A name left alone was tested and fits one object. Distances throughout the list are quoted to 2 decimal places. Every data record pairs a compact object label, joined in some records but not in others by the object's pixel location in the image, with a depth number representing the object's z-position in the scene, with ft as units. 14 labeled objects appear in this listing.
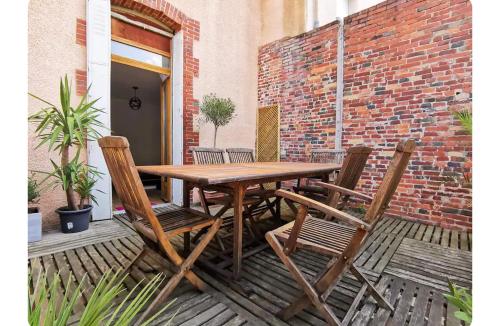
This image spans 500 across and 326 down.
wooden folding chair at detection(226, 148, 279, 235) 8.75
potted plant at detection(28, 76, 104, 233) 8.36
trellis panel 17.80
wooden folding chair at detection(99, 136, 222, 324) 4.53
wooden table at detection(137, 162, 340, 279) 4.93
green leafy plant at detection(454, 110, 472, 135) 8.64
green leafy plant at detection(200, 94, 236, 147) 13.64
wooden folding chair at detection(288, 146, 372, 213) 6.73
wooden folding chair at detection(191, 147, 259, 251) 7.49
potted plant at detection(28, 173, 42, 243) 8.26
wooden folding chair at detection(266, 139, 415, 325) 3.88
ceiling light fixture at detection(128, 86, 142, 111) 25.04
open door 14.43
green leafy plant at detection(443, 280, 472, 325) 2.25
